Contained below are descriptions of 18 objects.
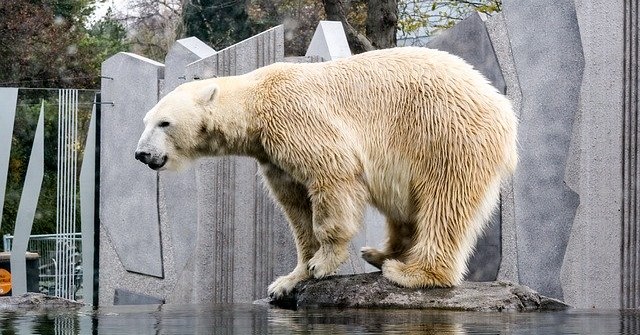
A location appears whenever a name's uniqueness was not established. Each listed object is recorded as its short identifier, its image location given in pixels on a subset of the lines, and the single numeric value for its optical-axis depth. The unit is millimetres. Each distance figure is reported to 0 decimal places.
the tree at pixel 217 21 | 44094
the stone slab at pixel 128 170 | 19703
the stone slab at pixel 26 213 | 20953
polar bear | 11336
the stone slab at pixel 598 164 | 13820
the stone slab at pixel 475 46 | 15367
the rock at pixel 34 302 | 10727
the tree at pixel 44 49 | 37187
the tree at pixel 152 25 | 51500
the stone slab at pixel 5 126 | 20344
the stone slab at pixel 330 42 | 17391
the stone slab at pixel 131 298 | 19725
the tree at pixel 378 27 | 29258
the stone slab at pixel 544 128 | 14352
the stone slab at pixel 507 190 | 15047
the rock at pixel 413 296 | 10852
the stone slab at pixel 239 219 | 17437
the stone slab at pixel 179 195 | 18609
